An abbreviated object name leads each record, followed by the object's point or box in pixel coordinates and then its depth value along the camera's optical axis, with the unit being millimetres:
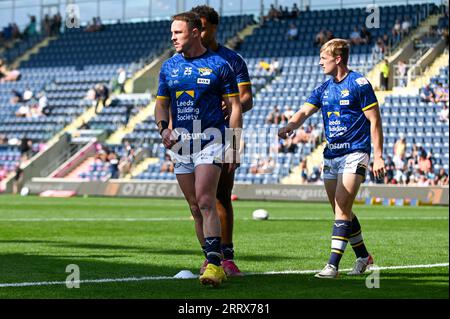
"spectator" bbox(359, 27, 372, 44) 43656
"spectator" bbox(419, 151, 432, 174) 34594
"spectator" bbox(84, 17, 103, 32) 57406
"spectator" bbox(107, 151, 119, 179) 42875
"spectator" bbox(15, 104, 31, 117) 51656
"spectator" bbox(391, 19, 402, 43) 43094
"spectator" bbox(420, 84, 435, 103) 38188
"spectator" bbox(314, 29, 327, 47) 44844
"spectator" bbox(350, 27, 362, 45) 43938
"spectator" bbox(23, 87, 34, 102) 52969
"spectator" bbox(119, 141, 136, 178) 43781
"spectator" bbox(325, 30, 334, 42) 42347
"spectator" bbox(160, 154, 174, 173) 42031
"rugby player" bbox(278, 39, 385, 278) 10383
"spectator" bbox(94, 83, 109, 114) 49406
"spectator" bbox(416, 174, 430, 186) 34344
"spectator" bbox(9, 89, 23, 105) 53219
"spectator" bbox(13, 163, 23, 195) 45178
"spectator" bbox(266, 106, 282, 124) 41031
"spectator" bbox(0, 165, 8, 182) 47062
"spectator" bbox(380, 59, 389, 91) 40188
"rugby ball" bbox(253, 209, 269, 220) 23219
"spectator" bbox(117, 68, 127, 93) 50094
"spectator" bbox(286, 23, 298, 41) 47500
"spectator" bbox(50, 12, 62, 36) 59594
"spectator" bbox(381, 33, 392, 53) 42781
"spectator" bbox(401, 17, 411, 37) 43250
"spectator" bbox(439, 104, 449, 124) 36522
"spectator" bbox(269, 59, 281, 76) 45906
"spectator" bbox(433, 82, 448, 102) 37781
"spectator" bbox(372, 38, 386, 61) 42562
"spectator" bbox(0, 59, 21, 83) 55812
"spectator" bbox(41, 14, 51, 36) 59878
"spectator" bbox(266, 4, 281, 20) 50250
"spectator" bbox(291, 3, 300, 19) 49438
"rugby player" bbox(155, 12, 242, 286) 9656
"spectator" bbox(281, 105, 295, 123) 40625
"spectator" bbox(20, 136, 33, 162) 47500
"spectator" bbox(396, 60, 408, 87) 40750
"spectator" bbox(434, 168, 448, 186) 33812
